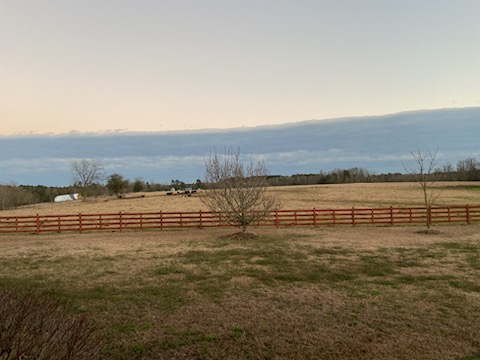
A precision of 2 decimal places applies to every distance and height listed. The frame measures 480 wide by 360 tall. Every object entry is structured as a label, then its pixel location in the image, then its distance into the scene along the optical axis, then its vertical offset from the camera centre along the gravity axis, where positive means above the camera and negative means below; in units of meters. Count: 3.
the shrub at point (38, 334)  2.82 -1.29
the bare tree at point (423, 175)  20.87 +0.21
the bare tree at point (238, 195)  18.80 -0.55
